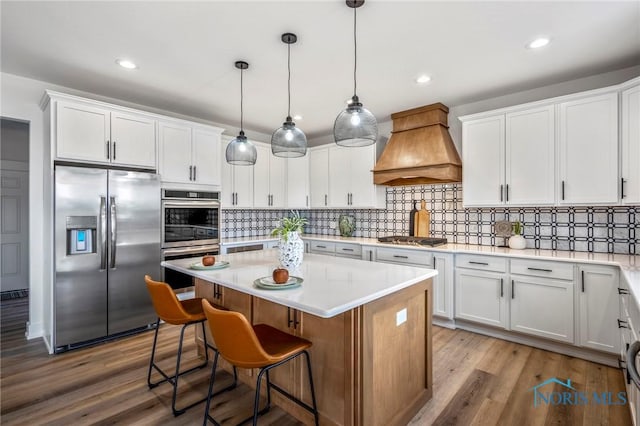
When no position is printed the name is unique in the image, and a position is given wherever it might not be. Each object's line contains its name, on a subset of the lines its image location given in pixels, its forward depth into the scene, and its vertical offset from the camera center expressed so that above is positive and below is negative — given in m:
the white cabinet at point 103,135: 3.06 +0.82
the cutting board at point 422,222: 4.34 -0.14
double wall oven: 3.76 -0.18
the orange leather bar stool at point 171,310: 2.12 -0.69
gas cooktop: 3.95 -0.37
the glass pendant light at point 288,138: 2.48 +0.59
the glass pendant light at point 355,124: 2.06 +0.59
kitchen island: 1.67 -0.73
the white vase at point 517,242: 3.46 -0.33
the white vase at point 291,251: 2.27 -0.28
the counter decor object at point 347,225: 5.21 -0.21
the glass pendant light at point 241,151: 2.84 +0.56
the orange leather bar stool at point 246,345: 1.55 -0.72
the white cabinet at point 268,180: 5.13 +0.56
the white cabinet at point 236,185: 4.67 +0.43
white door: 5.07 -0.27
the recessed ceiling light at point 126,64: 2.84 +1.38
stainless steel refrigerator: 3.04 -0.39
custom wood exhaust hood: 3.81 +0.79
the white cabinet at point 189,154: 3.81 +0.77
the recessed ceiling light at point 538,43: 2.46 +1.36
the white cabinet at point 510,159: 3.21 +0.59
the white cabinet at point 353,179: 4.66 +0.52
